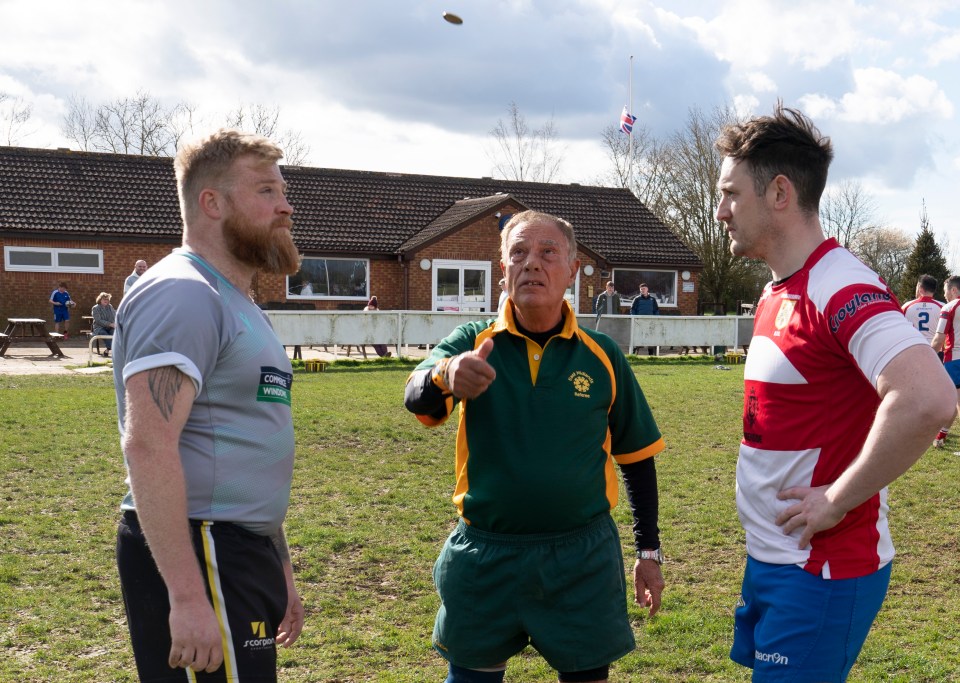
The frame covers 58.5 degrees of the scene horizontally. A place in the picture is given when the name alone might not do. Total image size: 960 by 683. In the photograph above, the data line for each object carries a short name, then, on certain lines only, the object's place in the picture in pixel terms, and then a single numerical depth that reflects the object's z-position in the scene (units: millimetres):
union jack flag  36219
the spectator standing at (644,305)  24125
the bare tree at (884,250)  55812
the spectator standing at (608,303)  22859
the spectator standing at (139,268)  18778
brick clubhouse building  25062
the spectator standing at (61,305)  23688
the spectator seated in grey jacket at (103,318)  20078
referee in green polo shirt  2750
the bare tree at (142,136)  45750
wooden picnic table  19438
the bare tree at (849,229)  56938
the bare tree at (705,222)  38812
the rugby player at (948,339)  10375
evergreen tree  39281
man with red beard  2082
